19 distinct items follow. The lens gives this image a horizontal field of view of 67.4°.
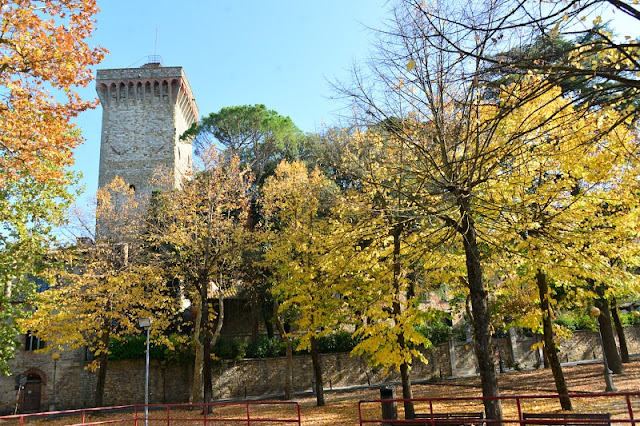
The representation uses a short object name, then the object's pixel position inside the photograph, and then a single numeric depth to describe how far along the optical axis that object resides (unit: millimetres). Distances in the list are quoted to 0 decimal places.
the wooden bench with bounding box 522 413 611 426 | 7121
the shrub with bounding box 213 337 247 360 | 24438
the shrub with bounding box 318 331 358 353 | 26125
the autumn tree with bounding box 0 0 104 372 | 8898
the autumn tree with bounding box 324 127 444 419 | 11523
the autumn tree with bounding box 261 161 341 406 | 16016
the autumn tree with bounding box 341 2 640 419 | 8719
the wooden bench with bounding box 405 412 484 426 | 10547
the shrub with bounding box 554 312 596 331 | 29172
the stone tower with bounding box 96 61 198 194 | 41469
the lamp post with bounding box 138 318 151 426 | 13812
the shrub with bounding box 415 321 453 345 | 26922
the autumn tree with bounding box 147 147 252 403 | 18219
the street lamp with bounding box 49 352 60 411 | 23089
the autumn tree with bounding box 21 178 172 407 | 19672
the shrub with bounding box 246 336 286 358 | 25234
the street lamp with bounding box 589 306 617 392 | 14260
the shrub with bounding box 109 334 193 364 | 23750
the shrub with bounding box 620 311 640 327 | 31222
